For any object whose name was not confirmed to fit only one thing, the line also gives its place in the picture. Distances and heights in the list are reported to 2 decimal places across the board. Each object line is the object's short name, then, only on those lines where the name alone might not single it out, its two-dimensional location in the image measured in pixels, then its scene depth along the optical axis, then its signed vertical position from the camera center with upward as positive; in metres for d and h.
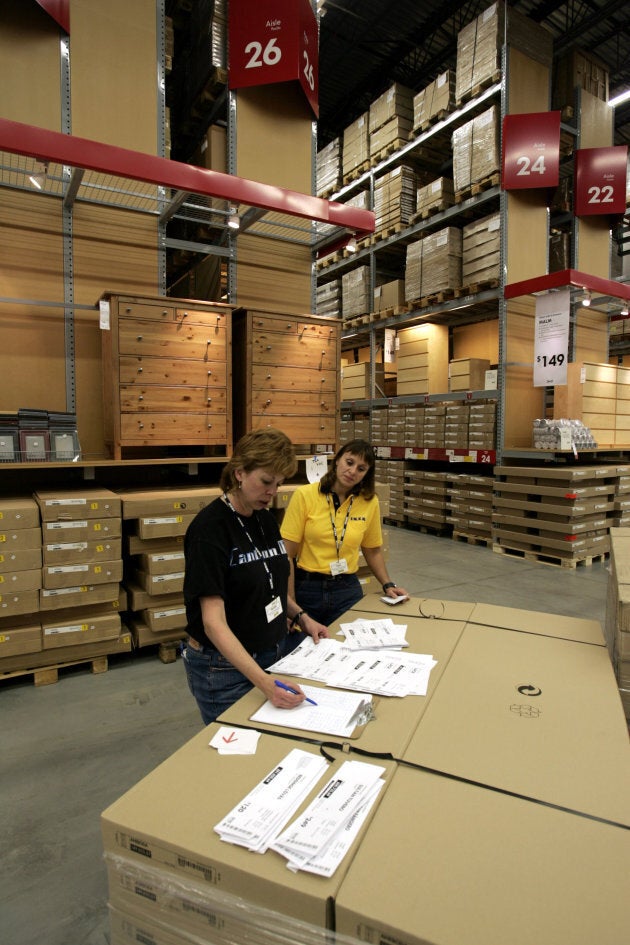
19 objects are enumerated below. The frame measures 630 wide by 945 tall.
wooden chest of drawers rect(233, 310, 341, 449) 4.55 +0.54
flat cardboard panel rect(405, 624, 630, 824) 1.25 -0.80
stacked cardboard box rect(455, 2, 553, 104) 7.00 +5.25
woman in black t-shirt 1.82 -0.49
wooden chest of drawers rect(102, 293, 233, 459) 3.98 +0.49
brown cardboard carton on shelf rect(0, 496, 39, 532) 3.35 -0.49
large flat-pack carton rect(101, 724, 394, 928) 0.95 -0.79
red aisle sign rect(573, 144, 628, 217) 7.78 +3.66
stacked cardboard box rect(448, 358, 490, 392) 7.85 +0.93
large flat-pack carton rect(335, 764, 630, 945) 0.87 -0.79
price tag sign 6.70 +1.23
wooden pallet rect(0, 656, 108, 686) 3.52 -1.56
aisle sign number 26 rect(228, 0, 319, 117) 4.72 +3.49
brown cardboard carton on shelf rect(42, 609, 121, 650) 3.59 -1.31
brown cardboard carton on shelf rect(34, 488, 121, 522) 3.49 -0.45
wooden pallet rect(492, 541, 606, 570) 6.59 -1.55
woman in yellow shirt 2.83 -0.50
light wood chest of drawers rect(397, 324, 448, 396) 8.68 +1.25
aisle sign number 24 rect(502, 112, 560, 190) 6.81 +3.65
